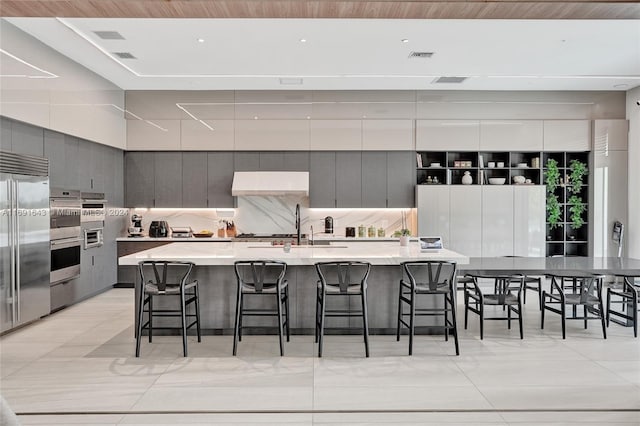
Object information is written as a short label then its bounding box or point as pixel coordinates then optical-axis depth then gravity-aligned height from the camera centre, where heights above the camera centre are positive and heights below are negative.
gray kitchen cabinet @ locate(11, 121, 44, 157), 5.33 +0.75
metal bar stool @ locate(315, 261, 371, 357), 4.52 -0.78
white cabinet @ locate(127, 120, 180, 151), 8.27 +1.18
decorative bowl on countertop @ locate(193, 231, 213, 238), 8.41 -0.47
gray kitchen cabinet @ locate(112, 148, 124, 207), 7.98 +0.43
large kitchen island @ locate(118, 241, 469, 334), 5.20 -0.92
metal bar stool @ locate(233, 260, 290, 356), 4.57 -0.77
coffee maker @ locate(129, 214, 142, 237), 8.29 -0.33
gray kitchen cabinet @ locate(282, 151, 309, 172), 8.40 +0.74
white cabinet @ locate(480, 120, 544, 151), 8.33 +1.19
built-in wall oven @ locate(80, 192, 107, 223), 6.98 -0.01
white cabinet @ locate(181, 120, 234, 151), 8.29 +1.16
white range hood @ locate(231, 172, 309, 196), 8.16 +0.38
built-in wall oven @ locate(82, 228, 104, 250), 7.02 -0.46
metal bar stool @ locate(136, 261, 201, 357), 4.57 -0.79
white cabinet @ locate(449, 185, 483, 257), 8.28 -0.21
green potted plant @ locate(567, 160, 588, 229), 8.44 +0.32
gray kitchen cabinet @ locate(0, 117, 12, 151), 5.11 +0.74
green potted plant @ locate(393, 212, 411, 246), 5.63 -0.36
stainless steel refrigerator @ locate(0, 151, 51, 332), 5.13 -0.36
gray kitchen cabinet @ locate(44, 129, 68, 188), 6.03 +0.61
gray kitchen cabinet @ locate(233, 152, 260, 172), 8.39 +0.76
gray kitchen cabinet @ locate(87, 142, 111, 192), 7.28 +0.59
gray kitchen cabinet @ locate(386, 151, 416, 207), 8.41 +0.48
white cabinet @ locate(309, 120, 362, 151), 8.30 +1.18
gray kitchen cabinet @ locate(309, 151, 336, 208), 8.40 +0.46
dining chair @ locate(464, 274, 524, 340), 5.11 -0.95
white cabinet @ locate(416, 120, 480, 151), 8.30 +1.19
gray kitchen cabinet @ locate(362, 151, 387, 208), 8.41 +0.34
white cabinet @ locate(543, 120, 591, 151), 8.35 +1.20
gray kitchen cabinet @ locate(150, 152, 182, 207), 8.40 +0.40
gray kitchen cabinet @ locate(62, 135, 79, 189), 6.48 +0.60
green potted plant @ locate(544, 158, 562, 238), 8.44 +0.30
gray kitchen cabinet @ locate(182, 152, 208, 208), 8.39 +0.46
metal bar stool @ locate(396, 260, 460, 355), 4.60 -0.78
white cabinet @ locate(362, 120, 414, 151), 8.30 +1.18
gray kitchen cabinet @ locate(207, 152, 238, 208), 8.38 +0.47
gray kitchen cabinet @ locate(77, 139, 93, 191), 6.86 +0.57
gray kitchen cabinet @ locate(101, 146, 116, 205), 7.68 +0.50
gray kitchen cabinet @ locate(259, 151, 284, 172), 8.41 +0.79
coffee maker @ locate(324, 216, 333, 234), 8.45 -0.32
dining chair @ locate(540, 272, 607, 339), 5.14 -0.97
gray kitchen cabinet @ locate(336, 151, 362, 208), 8.40 +0.46
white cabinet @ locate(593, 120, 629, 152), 8.30 +1.19
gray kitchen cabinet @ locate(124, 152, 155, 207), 8.38 +0.45
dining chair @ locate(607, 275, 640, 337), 5.32 -1.05
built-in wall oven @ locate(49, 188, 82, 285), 6.08 -0.36
